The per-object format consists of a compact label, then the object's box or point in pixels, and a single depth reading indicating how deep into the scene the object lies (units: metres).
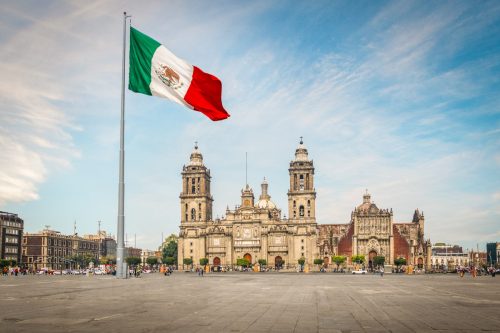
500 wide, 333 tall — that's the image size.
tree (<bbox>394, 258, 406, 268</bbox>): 111.50
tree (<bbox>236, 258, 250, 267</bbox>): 118.25
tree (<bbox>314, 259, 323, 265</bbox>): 115.81
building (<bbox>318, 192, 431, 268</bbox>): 132.38
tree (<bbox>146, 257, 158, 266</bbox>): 122.99
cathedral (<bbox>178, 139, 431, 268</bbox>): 124.88
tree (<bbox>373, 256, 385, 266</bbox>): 114.91
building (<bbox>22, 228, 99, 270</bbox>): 147.25
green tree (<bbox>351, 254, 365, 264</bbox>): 120.86
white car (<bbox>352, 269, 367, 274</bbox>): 92.53
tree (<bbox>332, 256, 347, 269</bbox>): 118.56
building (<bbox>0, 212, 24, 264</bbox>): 131.25
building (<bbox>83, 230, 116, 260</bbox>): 186.38
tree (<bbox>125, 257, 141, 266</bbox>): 122.04
